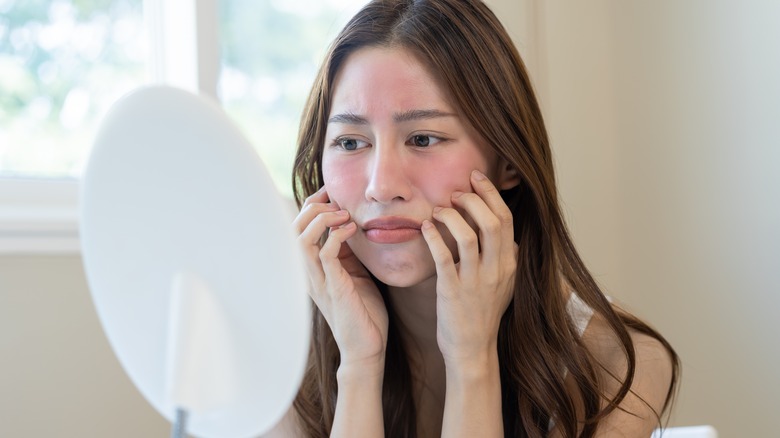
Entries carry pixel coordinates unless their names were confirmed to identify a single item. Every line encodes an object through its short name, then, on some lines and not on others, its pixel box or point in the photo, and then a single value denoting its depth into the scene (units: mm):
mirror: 474
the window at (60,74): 1819
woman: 1225
